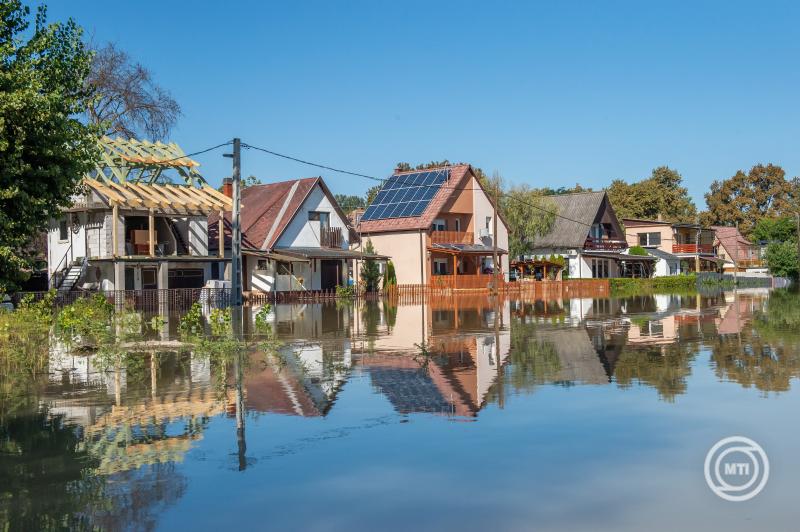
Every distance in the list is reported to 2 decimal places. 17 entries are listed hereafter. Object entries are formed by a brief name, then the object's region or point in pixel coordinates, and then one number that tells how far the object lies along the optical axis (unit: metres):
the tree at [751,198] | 102.88
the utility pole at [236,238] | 31.28
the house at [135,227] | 38.31
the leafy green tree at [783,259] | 73.81
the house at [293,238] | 45.97
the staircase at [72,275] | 38.34
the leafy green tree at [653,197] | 94.12
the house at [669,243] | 80.31
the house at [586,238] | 69.31
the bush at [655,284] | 61.12
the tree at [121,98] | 45.31
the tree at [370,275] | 51.56
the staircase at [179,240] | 43.00
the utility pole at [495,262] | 50.63
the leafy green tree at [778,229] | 91.00
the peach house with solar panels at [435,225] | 55.66
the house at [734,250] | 95.99
